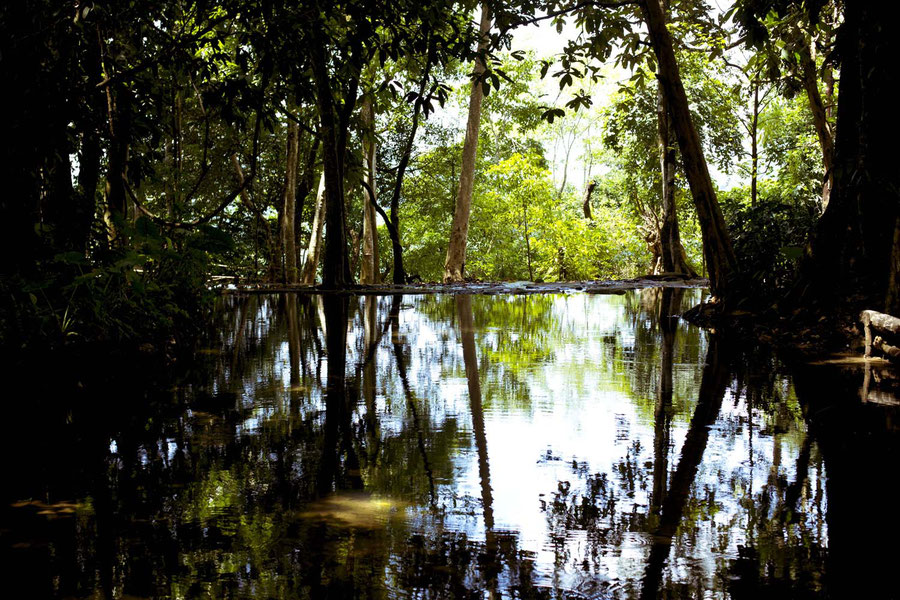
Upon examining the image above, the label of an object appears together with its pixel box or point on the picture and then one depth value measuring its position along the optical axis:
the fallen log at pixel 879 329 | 5.18
